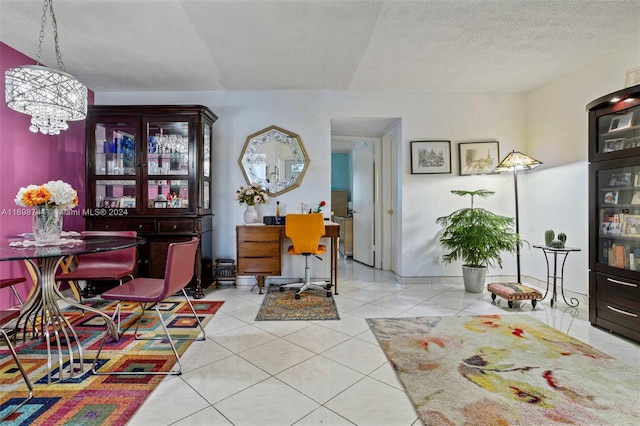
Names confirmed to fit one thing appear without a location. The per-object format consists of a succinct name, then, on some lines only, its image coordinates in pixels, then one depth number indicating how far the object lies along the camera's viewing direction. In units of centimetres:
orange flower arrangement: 189
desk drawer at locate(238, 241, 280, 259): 355
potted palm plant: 336
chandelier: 202
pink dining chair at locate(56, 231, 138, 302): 258
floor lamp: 336
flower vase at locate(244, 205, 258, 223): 370
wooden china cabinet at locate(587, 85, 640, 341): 223
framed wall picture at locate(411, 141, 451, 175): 396
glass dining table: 168
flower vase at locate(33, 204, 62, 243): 197
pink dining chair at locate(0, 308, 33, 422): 143
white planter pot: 352
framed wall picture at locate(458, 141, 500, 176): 396
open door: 511
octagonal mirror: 395
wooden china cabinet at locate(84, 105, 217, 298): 339
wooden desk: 354
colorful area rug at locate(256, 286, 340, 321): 278
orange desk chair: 329
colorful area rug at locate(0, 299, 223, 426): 143
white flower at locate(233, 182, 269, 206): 364
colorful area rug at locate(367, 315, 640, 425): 144
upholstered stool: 296
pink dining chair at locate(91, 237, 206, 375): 183
